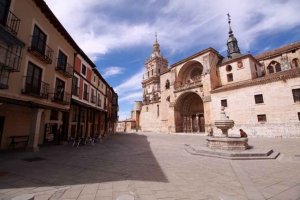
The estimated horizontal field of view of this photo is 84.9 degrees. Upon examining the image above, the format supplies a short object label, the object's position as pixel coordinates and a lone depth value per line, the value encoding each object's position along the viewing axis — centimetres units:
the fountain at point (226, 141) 909
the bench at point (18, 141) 1017
